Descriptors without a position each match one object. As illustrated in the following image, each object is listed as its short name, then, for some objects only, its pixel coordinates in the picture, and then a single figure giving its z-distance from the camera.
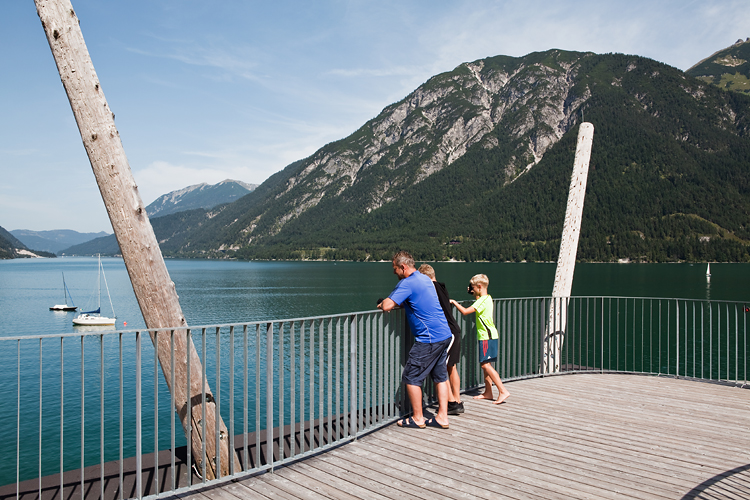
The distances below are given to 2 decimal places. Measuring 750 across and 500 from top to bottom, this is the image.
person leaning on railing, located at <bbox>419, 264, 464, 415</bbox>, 5.51
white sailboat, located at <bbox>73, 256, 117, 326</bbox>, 39.09
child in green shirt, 6.14
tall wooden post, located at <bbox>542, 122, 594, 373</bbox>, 8.37
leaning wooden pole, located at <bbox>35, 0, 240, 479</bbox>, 4.12
